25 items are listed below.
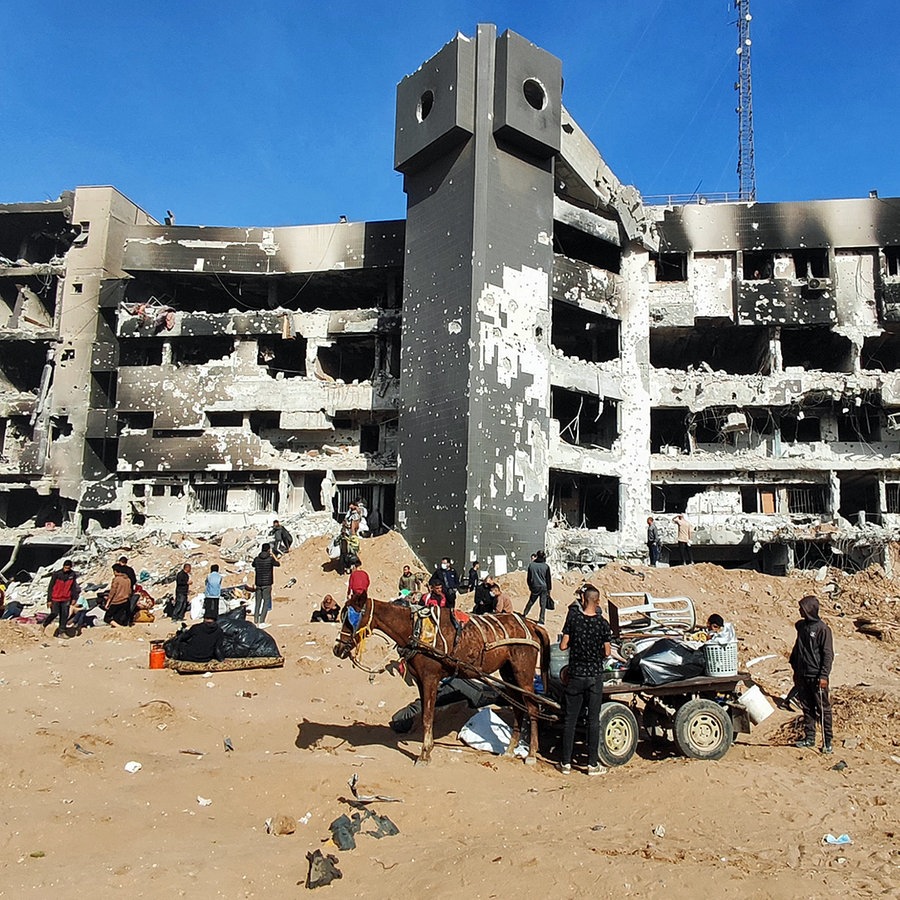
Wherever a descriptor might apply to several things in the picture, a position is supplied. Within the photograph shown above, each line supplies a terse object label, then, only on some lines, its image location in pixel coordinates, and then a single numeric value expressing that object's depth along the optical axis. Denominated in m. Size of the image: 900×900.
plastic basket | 8.64
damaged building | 25.27
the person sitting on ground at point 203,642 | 12.04
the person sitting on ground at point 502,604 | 12.05
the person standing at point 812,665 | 8.80
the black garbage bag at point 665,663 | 8.41
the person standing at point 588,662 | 7.79
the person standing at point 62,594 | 15.78
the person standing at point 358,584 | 8.21
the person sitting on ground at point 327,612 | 17.56
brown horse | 8.17
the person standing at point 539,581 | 16.77
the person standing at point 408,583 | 19.08
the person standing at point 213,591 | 15.03
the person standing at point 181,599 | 17.98
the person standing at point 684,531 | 28.09
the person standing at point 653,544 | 26.08
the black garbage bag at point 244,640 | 12.48
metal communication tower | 39.12
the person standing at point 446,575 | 17.49
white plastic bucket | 8.88
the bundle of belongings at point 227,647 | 12.01
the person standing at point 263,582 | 16.97
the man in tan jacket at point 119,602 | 16.45
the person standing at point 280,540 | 21.92
